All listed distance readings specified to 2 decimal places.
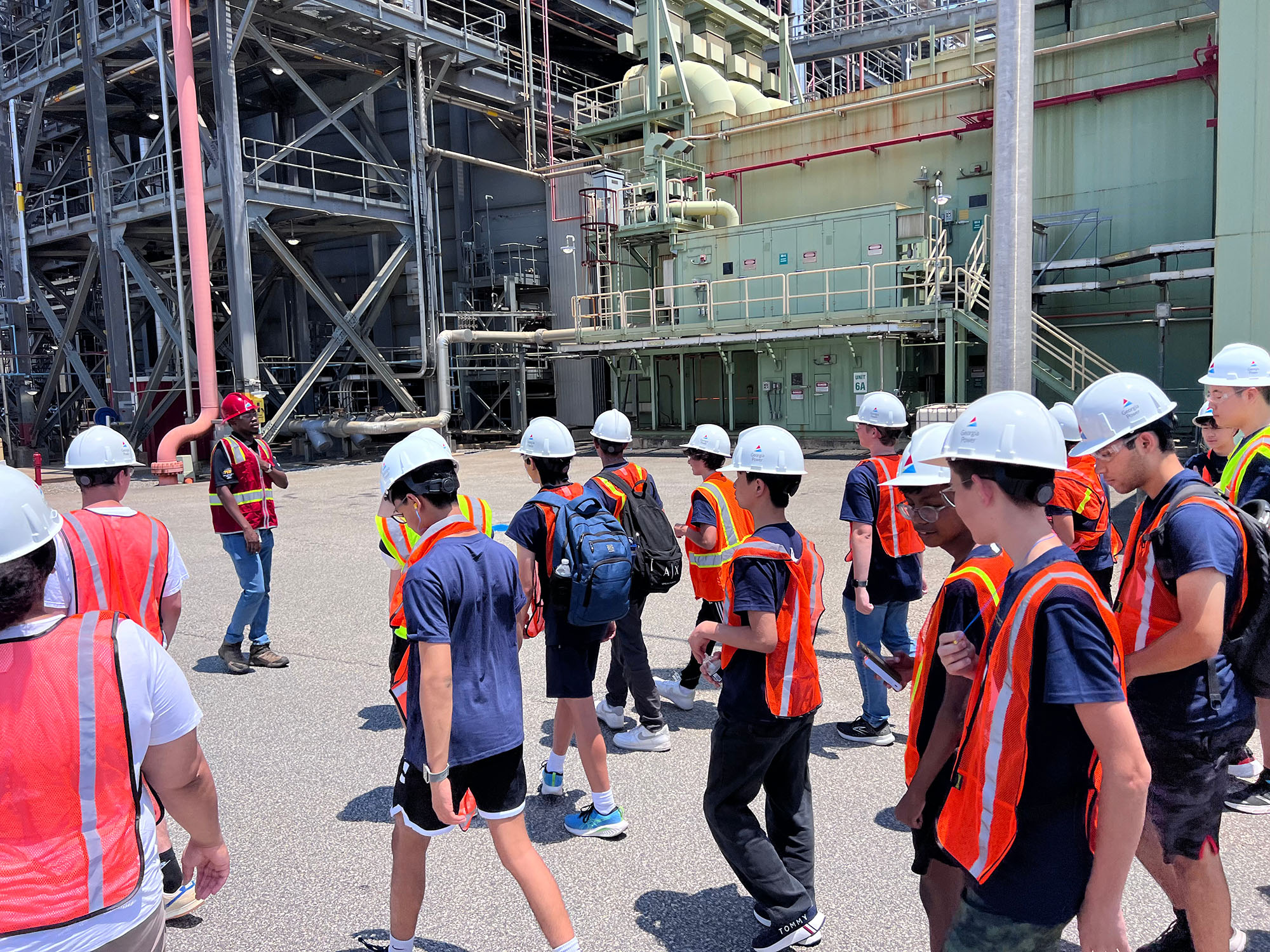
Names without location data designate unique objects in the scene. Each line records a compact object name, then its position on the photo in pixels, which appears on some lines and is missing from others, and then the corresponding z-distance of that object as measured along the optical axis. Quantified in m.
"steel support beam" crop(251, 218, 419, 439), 20.59
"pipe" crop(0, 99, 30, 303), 17.20
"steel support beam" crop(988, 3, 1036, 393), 9.72
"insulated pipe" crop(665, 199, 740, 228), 23.25
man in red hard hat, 6.43
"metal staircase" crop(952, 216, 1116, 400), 17.11
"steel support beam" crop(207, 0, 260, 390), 19.16
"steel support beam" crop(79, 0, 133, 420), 21.88
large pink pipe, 18.25
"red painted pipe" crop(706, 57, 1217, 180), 16.77
